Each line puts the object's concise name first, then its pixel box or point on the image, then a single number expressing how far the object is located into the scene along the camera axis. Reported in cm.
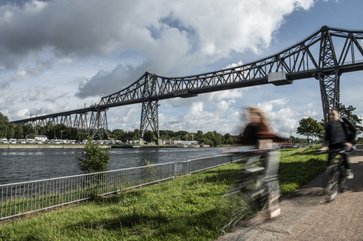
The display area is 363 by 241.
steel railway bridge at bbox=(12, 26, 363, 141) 6850
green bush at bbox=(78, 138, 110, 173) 1894
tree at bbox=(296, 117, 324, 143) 5891
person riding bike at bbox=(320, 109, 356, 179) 827
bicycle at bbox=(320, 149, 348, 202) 819
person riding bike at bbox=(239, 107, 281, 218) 575
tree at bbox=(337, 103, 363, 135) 3991
